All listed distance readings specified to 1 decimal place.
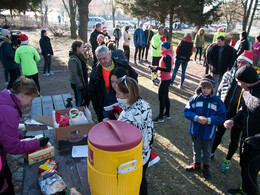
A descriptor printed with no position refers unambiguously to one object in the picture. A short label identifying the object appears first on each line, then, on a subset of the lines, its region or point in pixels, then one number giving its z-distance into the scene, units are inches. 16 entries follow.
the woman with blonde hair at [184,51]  279.0
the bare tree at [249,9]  690.2
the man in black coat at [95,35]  340.3
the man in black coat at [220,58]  231.3
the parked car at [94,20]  1370.7
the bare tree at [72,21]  694.3
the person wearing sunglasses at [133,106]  81.6
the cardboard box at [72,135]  103.4
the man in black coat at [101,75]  136.1
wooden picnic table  80.9
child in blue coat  120.5
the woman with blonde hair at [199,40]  429.9
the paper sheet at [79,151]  99.1
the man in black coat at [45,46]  331.9
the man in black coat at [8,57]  250.8
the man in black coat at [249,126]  96.0
